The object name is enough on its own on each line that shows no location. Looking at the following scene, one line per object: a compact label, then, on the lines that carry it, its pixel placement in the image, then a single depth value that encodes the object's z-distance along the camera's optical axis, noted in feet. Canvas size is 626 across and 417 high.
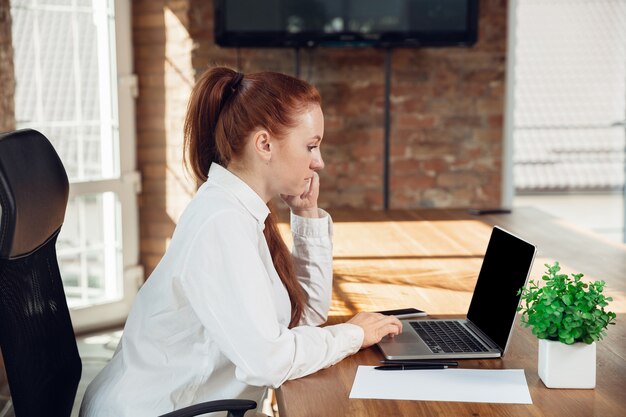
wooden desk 4.48
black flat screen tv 15.12
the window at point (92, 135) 14.48
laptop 5.27
